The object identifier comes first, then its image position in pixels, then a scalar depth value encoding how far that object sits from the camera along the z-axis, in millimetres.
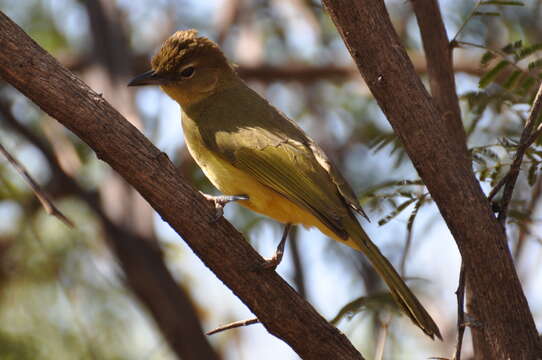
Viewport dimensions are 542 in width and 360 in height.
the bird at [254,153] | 7164
